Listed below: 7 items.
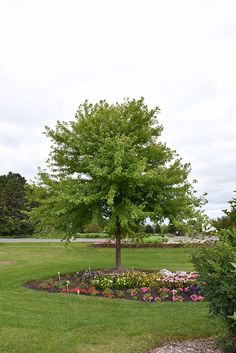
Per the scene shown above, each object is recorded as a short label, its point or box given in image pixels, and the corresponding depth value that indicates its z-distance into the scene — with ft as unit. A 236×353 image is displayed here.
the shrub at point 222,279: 16.97
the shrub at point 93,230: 153.99
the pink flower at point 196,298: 32.83
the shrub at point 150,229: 139.93
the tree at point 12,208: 150.30
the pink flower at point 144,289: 34.94
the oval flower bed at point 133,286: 33.96
